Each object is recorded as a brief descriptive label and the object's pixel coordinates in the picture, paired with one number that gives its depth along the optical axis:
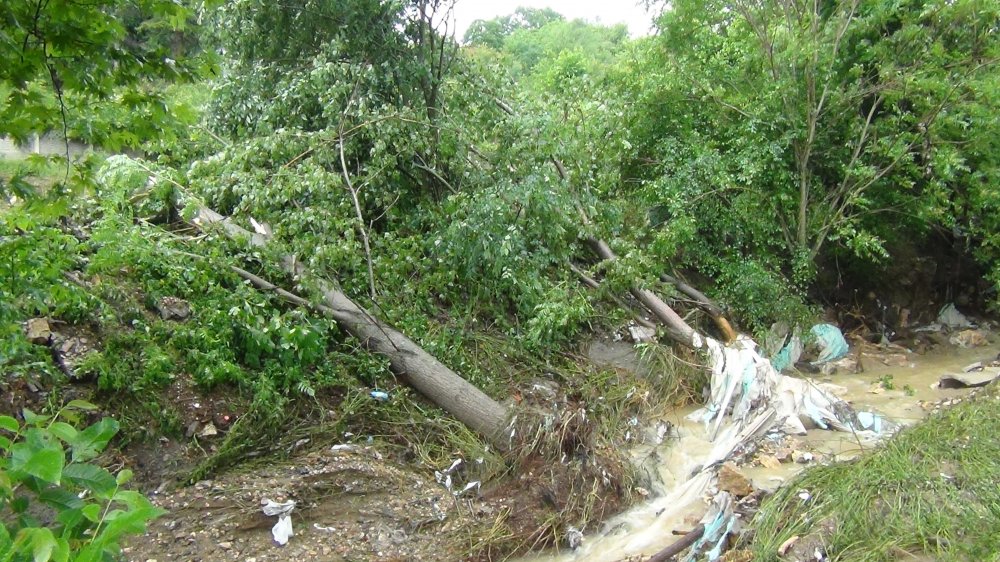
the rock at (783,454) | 5.28
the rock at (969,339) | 8.59
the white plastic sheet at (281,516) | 4.04
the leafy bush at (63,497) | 1.50
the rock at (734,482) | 4.43
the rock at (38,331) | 4.40
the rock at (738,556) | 3.63
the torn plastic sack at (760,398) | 5.82
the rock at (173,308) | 5.09
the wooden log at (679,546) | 3.95
